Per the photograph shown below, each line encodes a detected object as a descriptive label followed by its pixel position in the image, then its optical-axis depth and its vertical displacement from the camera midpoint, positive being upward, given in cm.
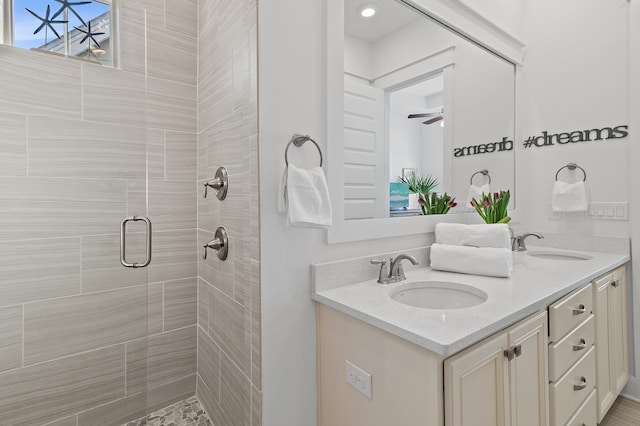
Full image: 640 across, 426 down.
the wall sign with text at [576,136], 197 +48
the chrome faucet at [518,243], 212 -23
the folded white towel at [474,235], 149 -12
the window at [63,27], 127 +80
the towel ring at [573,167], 211 +28
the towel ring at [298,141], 116 +26
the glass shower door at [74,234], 127 -10
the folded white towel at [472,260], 140 -23
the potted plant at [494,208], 178 +1
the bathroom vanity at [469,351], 87 -46
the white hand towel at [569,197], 207 +8
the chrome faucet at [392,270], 134 -26
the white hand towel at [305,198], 109 +4
